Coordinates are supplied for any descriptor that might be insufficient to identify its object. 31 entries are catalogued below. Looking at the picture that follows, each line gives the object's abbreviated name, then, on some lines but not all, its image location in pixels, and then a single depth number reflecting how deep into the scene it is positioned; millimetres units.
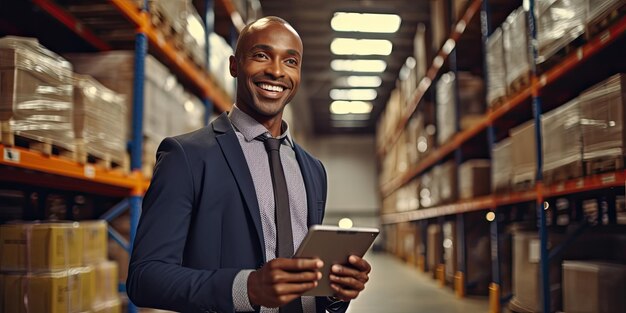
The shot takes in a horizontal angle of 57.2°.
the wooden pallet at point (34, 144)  2721
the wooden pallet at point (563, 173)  3810
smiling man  1518
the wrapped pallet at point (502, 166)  5406
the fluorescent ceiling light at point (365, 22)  10664
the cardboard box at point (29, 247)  3188
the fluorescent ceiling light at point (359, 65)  13602
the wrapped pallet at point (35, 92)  2824
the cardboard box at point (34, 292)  3137
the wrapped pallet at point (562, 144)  3807
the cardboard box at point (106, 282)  3779
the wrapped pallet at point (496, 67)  5535
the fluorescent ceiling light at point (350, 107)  17927
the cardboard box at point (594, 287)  3615
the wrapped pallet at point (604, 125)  3328
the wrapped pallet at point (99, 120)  3535
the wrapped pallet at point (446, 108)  7383
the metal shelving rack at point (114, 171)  3302
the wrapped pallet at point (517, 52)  4848
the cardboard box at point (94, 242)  3637
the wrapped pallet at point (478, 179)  6777
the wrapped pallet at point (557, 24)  3727
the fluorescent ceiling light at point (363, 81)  15028
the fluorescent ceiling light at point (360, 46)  12055
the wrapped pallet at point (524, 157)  4691
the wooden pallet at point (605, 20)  3305
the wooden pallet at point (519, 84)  4848
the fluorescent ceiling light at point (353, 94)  16395
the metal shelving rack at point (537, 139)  3545
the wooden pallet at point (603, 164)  3357
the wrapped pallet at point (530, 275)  4723
